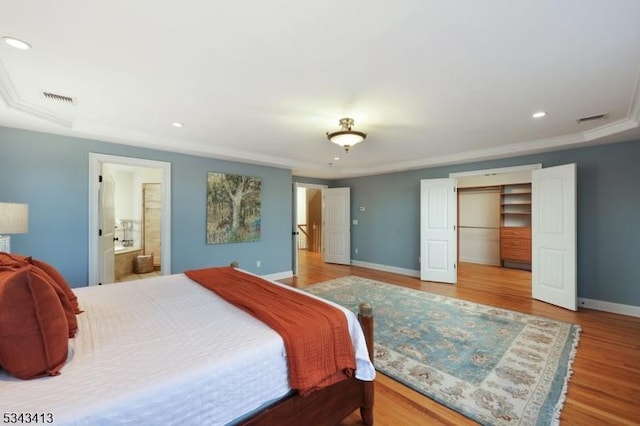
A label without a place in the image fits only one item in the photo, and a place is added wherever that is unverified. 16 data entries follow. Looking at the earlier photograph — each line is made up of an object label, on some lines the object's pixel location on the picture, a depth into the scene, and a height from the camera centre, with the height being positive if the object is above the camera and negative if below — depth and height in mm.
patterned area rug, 1921 -1298
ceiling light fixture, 2990 +883
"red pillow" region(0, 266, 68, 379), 1075 -482
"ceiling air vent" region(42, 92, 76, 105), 2514 +1088
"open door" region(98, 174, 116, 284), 3639 -232
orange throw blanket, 1433 -670
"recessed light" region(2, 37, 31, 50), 1708 +1086
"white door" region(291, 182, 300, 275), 5887 -756
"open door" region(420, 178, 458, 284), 5223 -293
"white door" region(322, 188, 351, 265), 7105 -289
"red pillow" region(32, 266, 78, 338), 1473 -523
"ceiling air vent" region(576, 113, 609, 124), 2988 +1112
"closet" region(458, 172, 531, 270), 6594 -106
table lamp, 2213 -53
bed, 1001 -670
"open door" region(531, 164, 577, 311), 3783 -285
